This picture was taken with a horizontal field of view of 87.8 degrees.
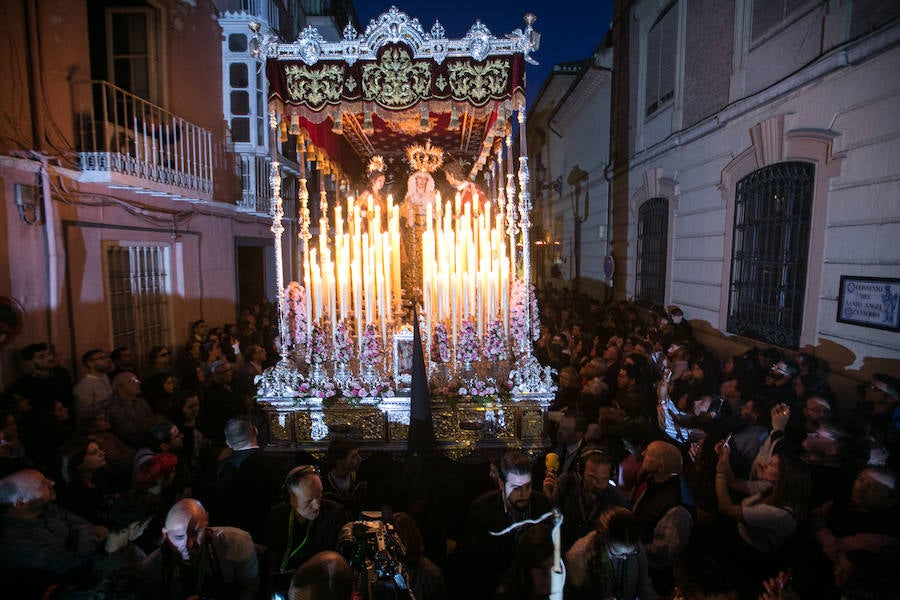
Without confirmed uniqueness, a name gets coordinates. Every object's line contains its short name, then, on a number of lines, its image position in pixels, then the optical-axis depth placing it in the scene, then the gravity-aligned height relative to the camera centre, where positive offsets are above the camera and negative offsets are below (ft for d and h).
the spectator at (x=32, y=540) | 7.82 -4.94
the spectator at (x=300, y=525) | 8.39 -4.99
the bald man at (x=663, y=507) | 8.82 -4.93
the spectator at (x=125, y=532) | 7.57 -4.71
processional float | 16.20 -1.48
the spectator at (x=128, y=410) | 14.26 -4.94
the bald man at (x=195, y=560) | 7.48 -5.06
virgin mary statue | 22.65 +2.61
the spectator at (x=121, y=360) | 17.72 -4.11
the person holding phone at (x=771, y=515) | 8.88 -5.02
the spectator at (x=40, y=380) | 14.38 -4.09
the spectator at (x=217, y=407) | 16.53 -5.61
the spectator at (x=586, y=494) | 9.30 -4.96
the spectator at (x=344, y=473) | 11.45 -5.46
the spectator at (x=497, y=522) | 8.63 -4.99
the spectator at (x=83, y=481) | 10.16 -5.01
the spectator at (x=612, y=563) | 7.31 -4.94
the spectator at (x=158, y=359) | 18.89 -4.31
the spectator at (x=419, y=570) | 7.29 -4.96
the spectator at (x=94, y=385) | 15.39 -4.44
